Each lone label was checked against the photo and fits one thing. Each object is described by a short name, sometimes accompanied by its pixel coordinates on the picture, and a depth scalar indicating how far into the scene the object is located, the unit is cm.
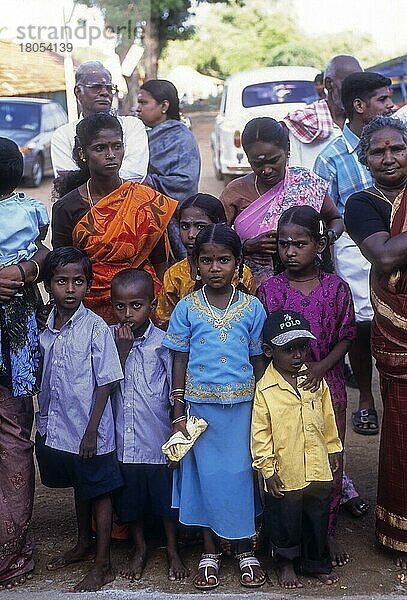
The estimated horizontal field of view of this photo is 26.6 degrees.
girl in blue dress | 335
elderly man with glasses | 444
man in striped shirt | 467
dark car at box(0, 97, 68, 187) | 1733
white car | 1511
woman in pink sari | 372
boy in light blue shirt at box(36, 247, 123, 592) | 343
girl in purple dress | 345
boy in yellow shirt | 329
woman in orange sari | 370
